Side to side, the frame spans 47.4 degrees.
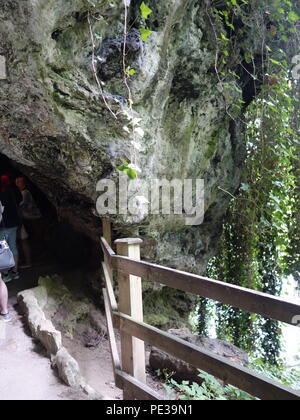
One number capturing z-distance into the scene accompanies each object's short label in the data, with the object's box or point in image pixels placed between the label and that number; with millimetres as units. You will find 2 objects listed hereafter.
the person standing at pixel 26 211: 6191
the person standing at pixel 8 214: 4596
